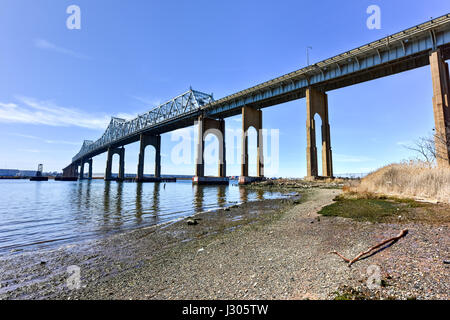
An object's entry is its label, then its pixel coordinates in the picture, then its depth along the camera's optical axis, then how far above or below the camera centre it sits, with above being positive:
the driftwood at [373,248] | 3.97 -1.52
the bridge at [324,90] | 27.50 +17.97
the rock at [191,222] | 10.16 -2.17
